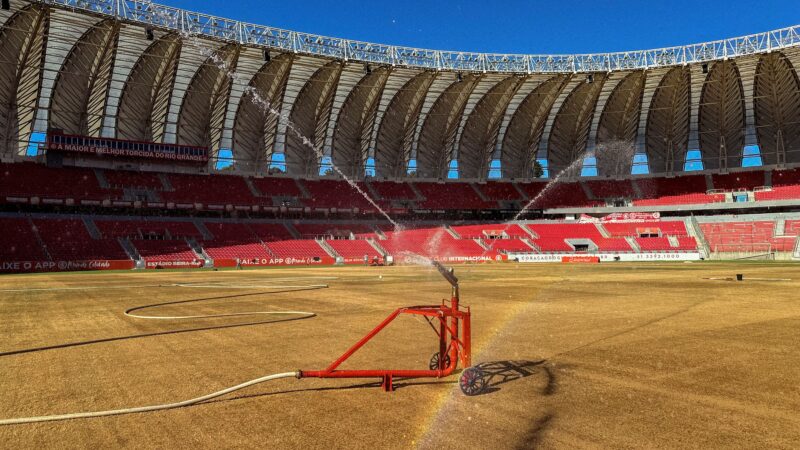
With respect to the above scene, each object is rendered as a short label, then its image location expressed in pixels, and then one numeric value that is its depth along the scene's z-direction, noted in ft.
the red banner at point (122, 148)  189.67
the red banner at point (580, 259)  211.00
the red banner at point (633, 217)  250.57
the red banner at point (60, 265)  157.38
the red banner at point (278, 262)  193.33
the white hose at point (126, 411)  20.74
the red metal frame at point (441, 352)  24.80
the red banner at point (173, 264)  180.65
